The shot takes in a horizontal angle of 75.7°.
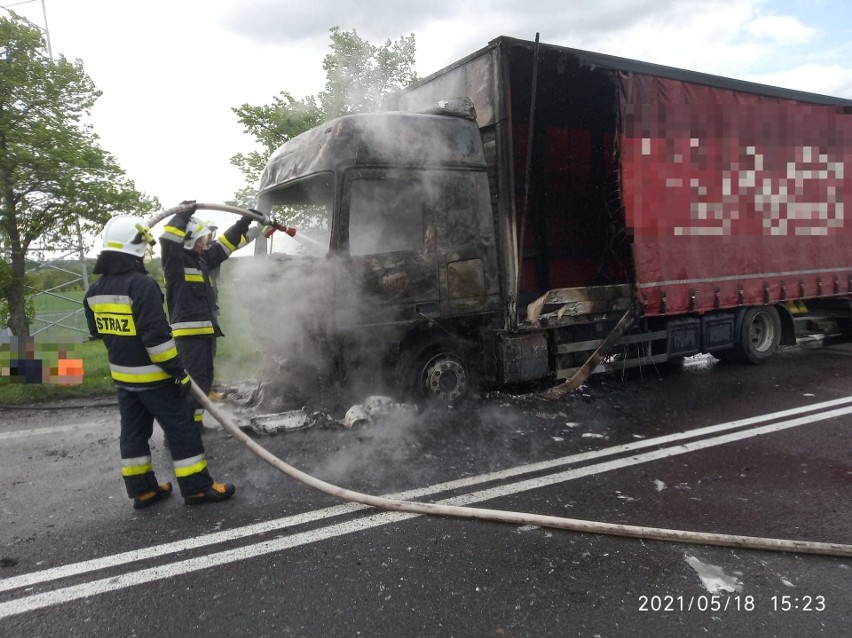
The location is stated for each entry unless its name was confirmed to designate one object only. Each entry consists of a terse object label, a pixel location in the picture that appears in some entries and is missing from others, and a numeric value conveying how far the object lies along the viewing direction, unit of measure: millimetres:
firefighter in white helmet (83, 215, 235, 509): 3400
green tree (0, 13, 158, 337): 6992
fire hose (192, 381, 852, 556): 2811
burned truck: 4832
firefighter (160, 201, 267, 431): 4449
